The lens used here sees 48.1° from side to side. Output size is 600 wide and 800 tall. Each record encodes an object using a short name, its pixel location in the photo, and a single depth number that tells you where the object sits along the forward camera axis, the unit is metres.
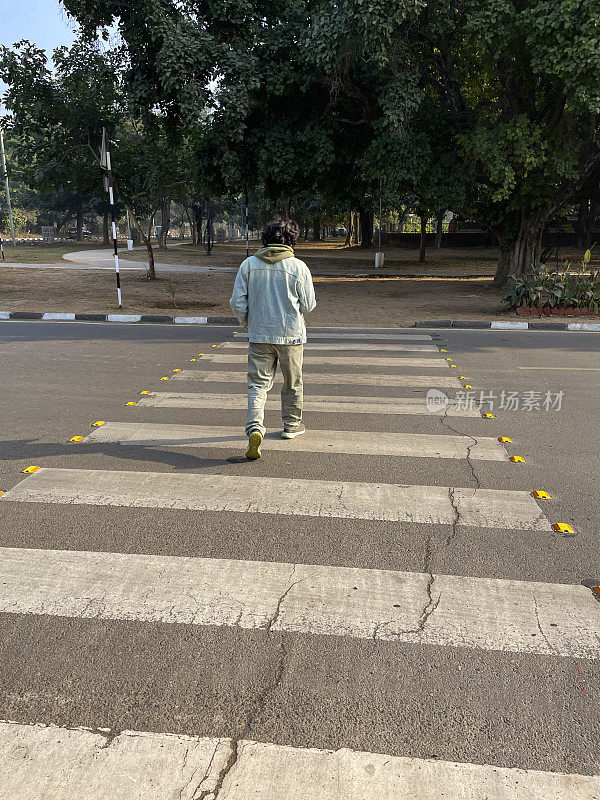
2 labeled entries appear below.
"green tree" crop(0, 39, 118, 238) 19.59
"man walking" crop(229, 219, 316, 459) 5.38
